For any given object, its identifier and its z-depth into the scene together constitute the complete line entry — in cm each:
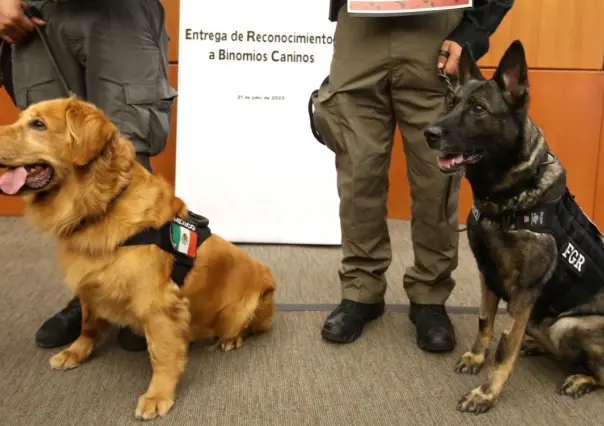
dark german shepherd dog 171
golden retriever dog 159
